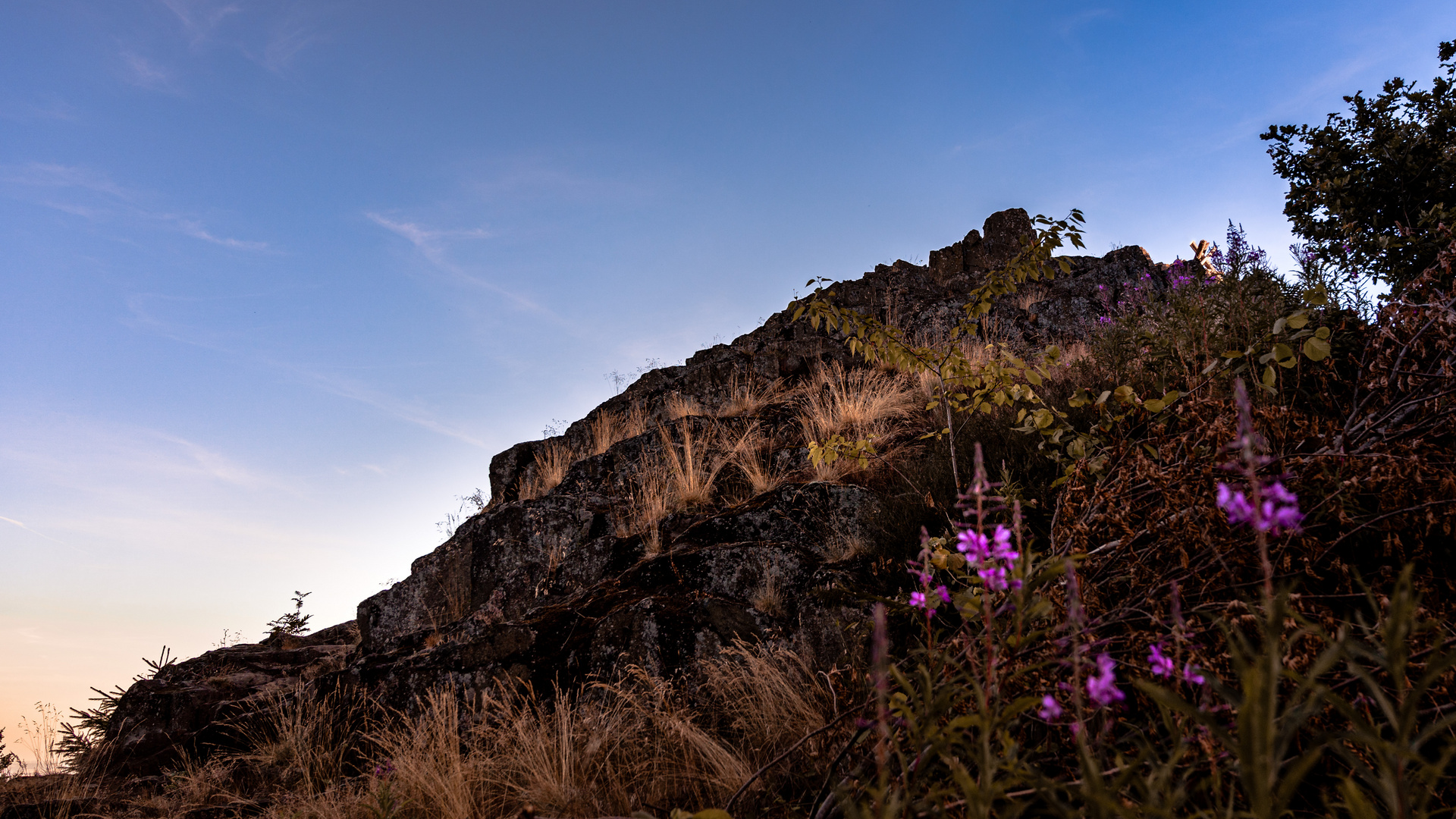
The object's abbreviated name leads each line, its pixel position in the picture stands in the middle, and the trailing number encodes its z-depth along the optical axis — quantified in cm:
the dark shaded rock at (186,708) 577
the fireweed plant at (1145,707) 79
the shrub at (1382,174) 641
